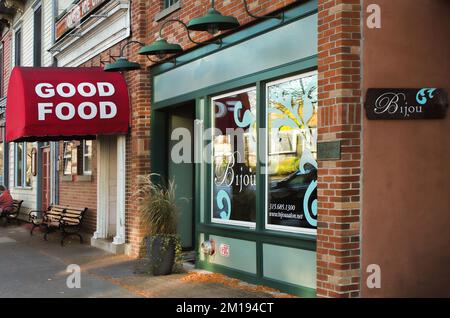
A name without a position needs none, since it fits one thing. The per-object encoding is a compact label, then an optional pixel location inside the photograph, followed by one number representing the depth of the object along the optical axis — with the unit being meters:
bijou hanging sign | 5.98
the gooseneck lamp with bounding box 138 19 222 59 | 8.70
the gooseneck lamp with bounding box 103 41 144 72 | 10.09
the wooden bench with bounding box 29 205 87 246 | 13.09
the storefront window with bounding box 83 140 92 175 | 13.79
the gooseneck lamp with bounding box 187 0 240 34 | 7.15
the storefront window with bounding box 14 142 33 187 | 19.55
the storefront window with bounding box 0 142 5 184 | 23.66
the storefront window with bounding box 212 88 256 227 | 8.11
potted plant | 8.51
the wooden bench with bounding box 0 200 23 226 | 18.14
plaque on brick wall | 5.94
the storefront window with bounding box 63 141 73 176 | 14.96
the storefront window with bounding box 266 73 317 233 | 6.92
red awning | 10.34
